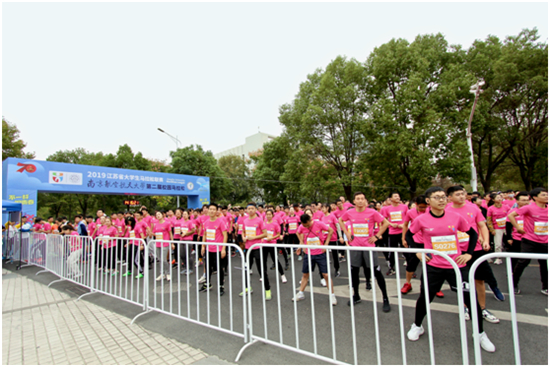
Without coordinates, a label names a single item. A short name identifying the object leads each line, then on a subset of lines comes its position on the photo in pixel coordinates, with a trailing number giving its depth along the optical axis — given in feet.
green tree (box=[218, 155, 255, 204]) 129.39
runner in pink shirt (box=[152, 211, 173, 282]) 24.45
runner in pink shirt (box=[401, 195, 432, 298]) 14.06
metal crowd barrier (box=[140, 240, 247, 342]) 12.14
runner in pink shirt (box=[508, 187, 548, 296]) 14.28
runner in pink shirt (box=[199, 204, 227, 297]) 17.04
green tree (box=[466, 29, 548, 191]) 56.65
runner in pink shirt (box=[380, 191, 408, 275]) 20.74
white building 206.30
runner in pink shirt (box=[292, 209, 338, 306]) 15.03
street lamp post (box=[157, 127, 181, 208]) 75.58
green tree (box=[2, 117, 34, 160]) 78.43
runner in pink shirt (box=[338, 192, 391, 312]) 14.55
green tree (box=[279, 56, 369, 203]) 70.28
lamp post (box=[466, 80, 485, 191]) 48.25
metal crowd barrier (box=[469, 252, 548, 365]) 6.20
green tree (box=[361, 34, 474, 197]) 56.49
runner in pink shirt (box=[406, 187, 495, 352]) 9.60
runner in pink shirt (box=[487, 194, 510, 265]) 21.56
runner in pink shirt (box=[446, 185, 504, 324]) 11.35
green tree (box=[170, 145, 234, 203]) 106.52
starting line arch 42.52
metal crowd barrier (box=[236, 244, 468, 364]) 6.78
